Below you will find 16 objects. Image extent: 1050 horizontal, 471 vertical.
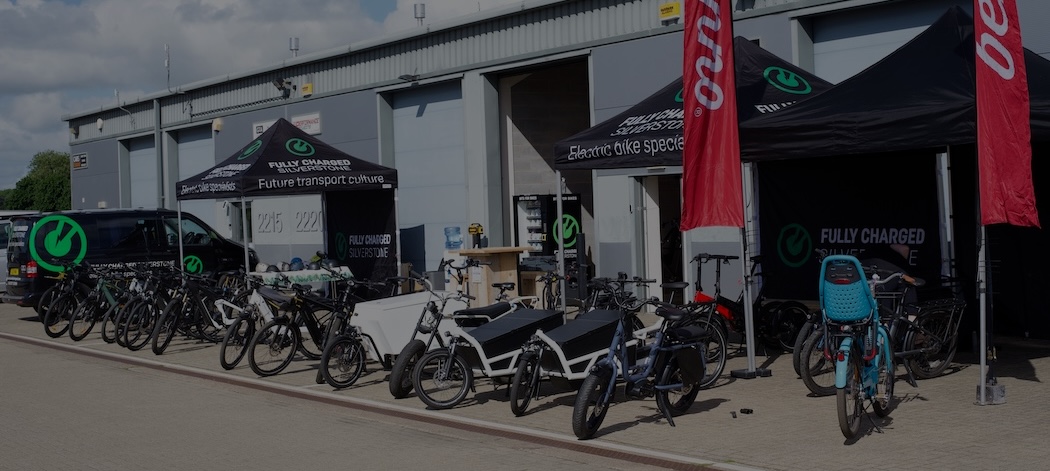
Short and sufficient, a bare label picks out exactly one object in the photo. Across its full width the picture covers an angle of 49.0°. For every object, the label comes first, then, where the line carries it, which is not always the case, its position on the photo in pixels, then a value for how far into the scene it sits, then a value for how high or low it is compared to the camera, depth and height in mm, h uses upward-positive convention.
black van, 19516 +445
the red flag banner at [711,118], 10844 +1253
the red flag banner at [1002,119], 8922 +944
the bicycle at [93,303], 16922 -495
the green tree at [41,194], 77000 +5362
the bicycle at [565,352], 9336 -802
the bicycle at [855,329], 7902 -592
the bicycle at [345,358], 11297 -953
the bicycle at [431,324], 10523 -623
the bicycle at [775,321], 12555 -806
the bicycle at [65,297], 17609 -425
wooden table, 17672 -215
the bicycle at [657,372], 8453 -932
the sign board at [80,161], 38425 +3676
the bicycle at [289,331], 12367 -742
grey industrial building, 15547 +2881
